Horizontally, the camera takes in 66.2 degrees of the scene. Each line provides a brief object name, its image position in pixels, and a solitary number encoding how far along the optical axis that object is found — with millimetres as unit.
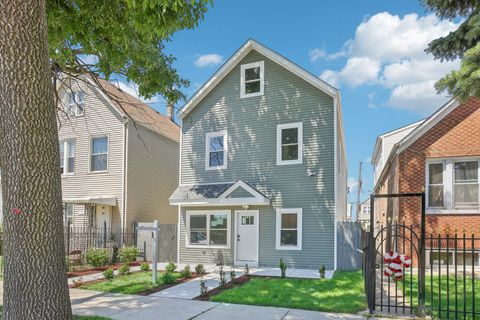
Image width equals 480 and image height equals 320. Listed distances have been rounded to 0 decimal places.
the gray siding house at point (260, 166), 13664
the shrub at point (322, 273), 10851
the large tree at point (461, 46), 6008
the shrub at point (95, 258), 13969
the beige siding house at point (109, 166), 17484
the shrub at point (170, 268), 11589
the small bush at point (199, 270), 12060
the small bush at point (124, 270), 11937
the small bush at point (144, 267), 12960
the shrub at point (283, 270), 11120
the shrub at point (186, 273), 11383
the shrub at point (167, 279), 10394
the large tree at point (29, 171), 4207
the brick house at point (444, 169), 12242
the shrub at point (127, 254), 14469
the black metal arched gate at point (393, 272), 6758
